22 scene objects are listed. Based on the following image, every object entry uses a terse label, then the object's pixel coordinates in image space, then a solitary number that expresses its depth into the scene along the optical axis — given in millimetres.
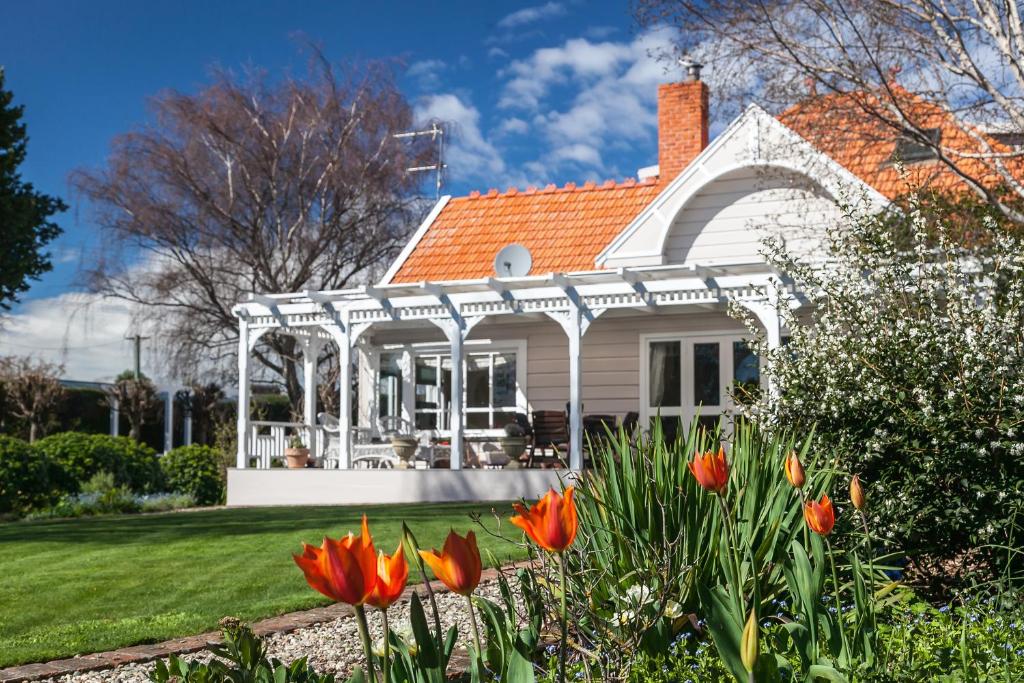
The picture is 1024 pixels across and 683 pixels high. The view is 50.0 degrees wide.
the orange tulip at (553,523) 2168
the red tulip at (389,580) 1938
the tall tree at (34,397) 22609
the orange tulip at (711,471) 2613
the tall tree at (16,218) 21578
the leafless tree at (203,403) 26219
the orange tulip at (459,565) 2039
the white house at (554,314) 14367
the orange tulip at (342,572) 1843
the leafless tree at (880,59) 9812
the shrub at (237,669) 2771
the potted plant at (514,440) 15164
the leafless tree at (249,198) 25516
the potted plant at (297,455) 16172
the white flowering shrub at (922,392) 4848
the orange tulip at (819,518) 2672
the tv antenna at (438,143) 23984
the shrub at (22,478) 14289
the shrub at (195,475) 17500
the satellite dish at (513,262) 15664
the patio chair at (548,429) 14836
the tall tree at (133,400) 26312
